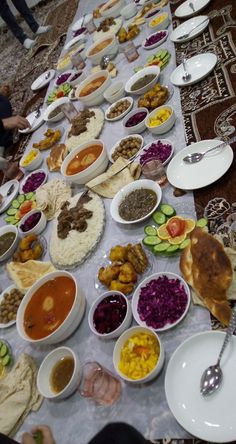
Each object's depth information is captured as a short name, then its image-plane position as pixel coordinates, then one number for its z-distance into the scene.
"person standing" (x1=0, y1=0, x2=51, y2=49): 5.87
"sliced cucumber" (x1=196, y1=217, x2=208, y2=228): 1.74
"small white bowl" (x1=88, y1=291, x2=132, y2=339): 1.56
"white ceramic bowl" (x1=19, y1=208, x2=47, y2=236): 2.37
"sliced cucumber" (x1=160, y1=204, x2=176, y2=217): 1.89
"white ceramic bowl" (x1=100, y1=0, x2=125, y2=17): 4.14
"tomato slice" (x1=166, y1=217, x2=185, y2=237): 1.78
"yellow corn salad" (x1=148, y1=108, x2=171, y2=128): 2.38
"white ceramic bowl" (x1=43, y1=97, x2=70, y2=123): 3.37
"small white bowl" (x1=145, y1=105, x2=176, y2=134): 2.31
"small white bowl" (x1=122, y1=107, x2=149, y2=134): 2.47
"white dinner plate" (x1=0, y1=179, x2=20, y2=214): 2.88
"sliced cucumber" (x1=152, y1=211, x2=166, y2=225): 1.89
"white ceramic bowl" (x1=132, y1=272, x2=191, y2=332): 1.50
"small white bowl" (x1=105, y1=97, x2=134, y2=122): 2.75
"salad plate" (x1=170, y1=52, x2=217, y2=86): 2.56
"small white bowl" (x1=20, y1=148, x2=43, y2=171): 2.95
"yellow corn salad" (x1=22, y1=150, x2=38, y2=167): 3.02
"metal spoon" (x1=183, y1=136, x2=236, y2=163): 1.95
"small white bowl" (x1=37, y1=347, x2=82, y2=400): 1.50
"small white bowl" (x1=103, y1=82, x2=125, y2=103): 2.97
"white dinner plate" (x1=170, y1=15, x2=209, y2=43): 3.01
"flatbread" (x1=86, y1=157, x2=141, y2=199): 2.21
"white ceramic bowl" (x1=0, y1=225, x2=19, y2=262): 2.38
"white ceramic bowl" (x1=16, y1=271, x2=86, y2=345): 1.67
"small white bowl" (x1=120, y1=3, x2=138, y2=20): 3.94
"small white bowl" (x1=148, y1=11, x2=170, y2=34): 3.38
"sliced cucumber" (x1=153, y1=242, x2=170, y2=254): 1.76
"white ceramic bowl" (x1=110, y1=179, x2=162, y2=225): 1.94
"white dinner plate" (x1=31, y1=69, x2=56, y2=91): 4.10
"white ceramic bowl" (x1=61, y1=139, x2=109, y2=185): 2.40
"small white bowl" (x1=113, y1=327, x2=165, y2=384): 1.37
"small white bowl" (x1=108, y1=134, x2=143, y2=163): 2.41
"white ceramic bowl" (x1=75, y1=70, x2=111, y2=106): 3.07
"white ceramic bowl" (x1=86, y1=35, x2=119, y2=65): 3.52
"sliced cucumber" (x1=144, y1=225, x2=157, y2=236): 1.87
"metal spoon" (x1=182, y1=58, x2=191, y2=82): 2.62
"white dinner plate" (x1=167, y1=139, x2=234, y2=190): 1.90
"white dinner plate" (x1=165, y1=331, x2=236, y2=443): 1.19
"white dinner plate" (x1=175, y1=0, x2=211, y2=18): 3.28
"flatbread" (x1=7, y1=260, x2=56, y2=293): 2.02
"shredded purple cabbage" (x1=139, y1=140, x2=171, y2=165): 2.19
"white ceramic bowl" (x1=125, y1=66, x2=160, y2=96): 2.75
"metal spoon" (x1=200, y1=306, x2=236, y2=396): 1.27
